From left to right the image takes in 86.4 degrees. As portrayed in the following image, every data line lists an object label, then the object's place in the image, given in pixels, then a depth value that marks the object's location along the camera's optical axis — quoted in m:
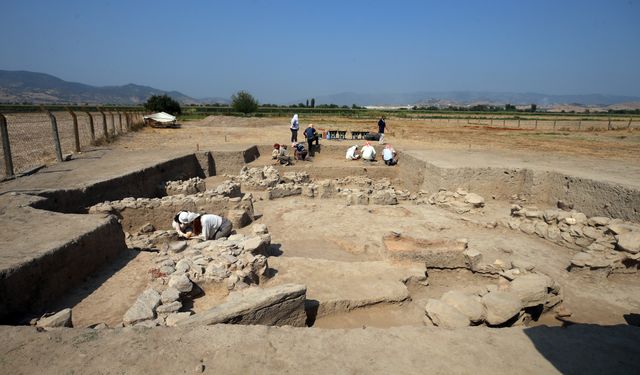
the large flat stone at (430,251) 5.61
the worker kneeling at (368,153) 14.23
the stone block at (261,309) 3.22
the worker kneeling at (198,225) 6.16
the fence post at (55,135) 9.70
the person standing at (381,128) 17.54
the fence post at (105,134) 15.30
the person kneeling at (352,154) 14.74
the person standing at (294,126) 14.86
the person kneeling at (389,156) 13.75
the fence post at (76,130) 11.91
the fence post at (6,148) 7.64
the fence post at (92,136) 13.93
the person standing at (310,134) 14.70
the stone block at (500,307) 3.78
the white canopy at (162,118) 24.86
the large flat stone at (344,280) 4.52
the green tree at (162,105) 35.94
